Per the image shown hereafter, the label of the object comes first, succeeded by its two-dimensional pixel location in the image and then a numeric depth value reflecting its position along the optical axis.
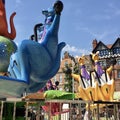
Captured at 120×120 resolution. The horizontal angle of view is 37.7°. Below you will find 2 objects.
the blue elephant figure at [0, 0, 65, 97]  4.46
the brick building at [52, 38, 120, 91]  26.09
